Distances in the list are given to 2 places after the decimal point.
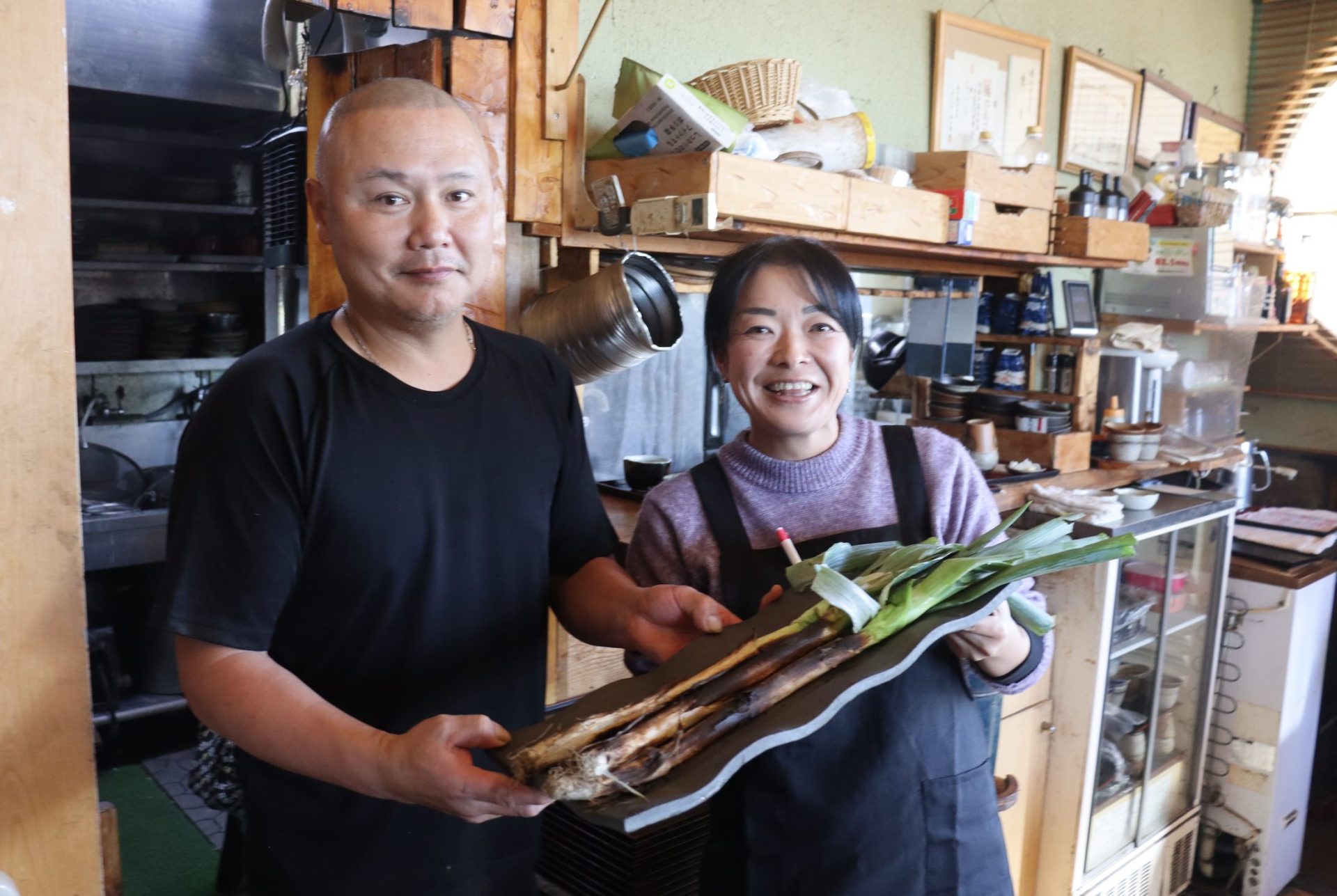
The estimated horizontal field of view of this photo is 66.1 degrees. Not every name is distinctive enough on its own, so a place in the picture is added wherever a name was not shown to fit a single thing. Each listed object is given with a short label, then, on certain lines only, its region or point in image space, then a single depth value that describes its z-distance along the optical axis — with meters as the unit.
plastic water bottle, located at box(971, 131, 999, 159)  3.46
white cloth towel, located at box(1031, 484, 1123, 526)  2.95
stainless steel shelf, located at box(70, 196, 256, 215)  4.55
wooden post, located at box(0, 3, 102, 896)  1.22
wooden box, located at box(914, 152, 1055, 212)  3.26
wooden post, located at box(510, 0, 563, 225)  2.38
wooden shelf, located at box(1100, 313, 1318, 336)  4.68
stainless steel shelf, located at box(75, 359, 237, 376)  4.38
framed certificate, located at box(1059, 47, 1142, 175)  4.68
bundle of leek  1.01
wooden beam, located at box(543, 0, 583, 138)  2.40
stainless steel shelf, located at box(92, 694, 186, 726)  3.89
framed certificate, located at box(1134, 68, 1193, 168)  5.23
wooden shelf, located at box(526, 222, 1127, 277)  2.65
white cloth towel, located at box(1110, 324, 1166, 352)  4.36
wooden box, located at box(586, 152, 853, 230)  2.38
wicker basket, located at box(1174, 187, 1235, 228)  4.54
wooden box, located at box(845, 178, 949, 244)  2.81
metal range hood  4.21
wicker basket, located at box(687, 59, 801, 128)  2.61
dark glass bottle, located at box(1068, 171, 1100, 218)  3.91
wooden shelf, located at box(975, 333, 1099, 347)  4.02
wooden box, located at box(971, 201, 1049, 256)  3.38
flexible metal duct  2.37
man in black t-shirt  1.21
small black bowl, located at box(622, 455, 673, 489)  2.79
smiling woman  1.57
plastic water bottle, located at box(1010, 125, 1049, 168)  3.89
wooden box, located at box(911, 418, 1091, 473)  3.82
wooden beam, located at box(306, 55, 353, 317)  2.38
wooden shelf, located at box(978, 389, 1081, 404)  4.04
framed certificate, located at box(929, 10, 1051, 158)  3.98
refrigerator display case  2.89
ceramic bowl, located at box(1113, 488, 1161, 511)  3.17
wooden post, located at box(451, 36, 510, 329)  2.27
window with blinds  5.75
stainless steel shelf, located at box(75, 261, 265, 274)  4.48
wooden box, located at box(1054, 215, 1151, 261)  3.79
